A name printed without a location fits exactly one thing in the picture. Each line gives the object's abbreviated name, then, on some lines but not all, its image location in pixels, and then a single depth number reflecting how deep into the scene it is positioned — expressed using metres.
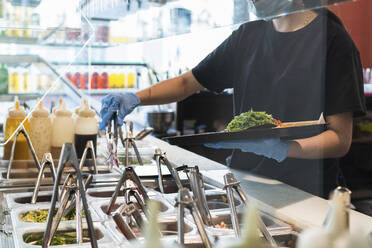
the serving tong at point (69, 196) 1.11
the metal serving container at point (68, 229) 1.14
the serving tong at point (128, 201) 1.00
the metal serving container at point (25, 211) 1.29
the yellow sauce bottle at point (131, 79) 5.92
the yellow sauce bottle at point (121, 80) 5.88
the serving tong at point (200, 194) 1.35
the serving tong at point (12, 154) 1.84
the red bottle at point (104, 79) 5.77
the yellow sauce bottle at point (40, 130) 2.10
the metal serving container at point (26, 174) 1.80
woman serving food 2.11
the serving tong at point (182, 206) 0.89
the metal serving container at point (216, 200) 1.60
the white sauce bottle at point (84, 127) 2.14
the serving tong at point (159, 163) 1.67
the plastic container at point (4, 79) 1.64
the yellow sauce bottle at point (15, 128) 1.97
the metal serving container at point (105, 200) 1.45
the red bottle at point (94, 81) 5.66
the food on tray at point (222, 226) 1.37
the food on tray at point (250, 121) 1.83
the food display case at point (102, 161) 1.18
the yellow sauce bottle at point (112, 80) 5.79
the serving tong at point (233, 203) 1.16
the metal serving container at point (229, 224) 1.27
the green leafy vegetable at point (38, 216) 1.41
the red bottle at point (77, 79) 4.42
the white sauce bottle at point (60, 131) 2.13
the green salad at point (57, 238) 1.24
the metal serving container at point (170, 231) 1.20
